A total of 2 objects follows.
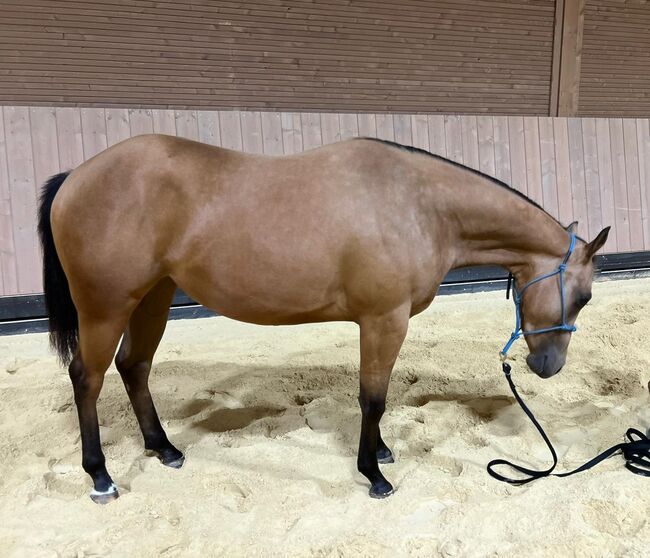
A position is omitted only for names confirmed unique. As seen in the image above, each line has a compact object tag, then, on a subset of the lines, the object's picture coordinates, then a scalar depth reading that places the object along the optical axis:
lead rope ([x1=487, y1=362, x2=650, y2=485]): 1.90
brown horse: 1.86
